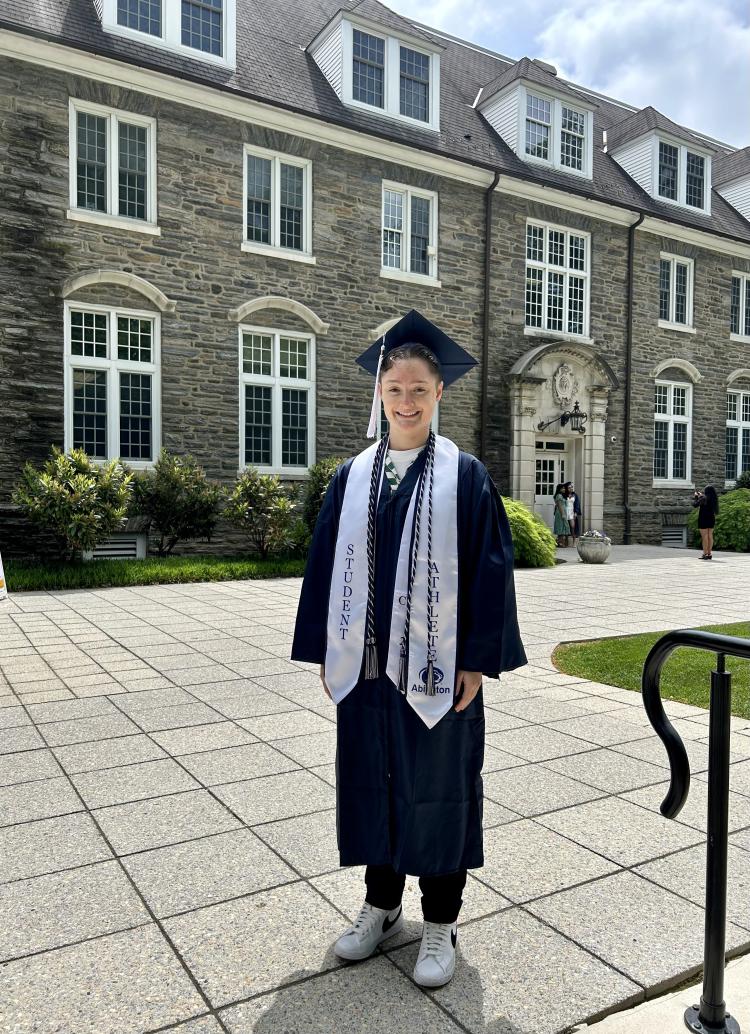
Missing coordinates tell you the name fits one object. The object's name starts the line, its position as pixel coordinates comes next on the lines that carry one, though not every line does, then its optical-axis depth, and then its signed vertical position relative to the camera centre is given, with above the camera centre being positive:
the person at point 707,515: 18.55 -0.21
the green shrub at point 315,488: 15.98 +0.29
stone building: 14.45 +5.59
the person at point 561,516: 20.81 -0.30
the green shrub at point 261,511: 14.86 -0.17
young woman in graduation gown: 2.74 -0.53
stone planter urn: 17.28 -0.94
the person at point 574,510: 20.97 -0.14
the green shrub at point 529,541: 16.16 -0.75
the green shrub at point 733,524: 21.44 -0.49
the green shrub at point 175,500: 14.54 +0.02
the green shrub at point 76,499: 12.77 +0.03
